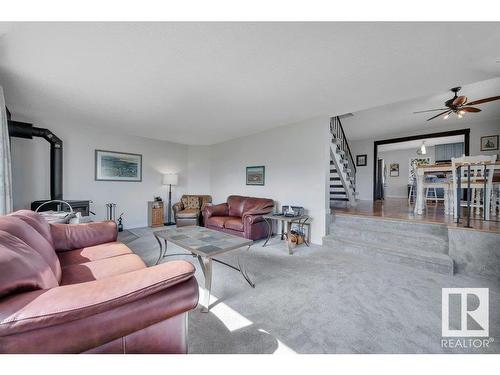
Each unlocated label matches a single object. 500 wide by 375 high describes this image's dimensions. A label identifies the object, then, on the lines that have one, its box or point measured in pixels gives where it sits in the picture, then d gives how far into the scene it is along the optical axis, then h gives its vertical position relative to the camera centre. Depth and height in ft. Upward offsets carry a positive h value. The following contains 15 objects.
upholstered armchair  15.42 -1.89
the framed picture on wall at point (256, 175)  15.84 +0.80
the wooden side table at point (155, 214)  17.02 -2.34
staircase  14.95 +1.21
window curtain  7.97 +0.63
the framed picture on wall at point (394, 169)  29.55 +2.36
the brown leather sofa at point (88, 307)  2.50 -1.59
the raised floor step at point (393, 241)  8.86 -2.70
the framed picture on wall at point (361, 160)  23.10 +2.86
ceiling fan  10.46 +4.29
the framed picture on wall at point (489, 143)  15.96 +3.36
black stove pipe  11.35 +1.54
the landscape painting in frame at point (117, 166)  15.19 +1.41
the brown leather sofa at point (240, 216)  12.41 -2.03
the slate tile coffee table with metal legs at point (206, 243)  6.22 -1.98
